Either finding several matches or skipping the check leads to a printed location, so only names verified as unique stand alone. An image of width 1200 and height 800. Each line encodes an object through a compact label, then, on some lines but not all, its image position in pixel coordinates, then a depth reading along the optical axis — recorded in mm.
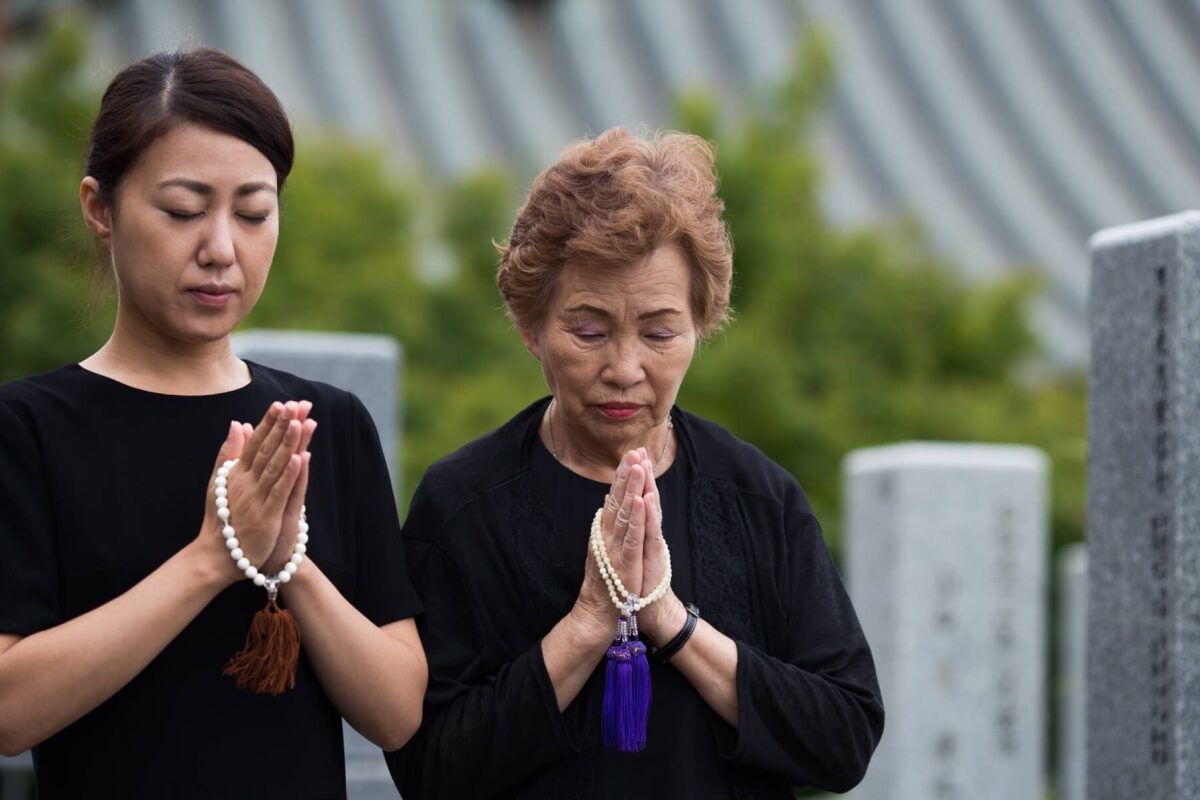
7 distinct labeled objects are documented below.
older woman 5164
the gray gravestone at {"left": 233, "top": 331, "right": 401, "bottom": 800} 9859
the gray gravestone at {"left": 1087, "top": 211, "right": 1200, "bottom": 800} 7770
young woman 4648
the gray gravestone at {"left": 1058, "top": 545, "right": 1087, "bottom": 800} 19641
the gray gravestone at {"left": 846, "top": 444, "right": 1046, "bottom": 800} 14406
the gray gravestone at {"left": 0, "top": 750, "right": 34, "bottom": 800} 14102
